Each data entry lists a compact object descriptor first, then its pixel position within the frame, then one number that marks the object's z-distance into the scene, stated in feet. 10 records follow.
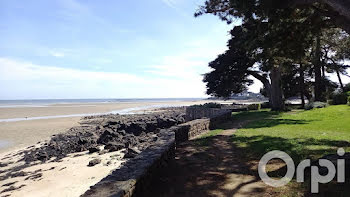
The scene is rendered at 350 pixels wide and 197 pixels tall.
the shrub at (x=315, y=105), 71.51
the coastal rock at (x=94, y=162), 35.24
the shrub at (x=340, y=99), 74.52
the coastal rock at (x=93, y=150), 44.62
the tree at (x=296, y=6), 16.51
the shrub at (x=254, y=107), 93.45
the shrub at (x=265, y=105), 100.10
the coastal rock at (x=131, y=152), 37.94
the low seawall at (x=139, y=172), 12.78
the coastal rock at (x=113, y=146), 44.68
